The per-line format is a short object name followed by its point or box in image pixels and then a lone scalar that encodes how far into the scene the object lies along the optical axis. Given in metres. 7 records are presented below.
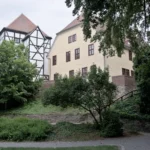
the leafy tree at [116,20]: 12.04
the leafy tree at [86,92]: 17.09
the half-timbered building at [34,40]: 44.47
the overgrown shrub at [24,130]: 15.71
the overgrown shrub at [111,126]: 15.93
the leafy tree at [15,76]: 28.55
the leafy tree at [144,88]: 20.85
